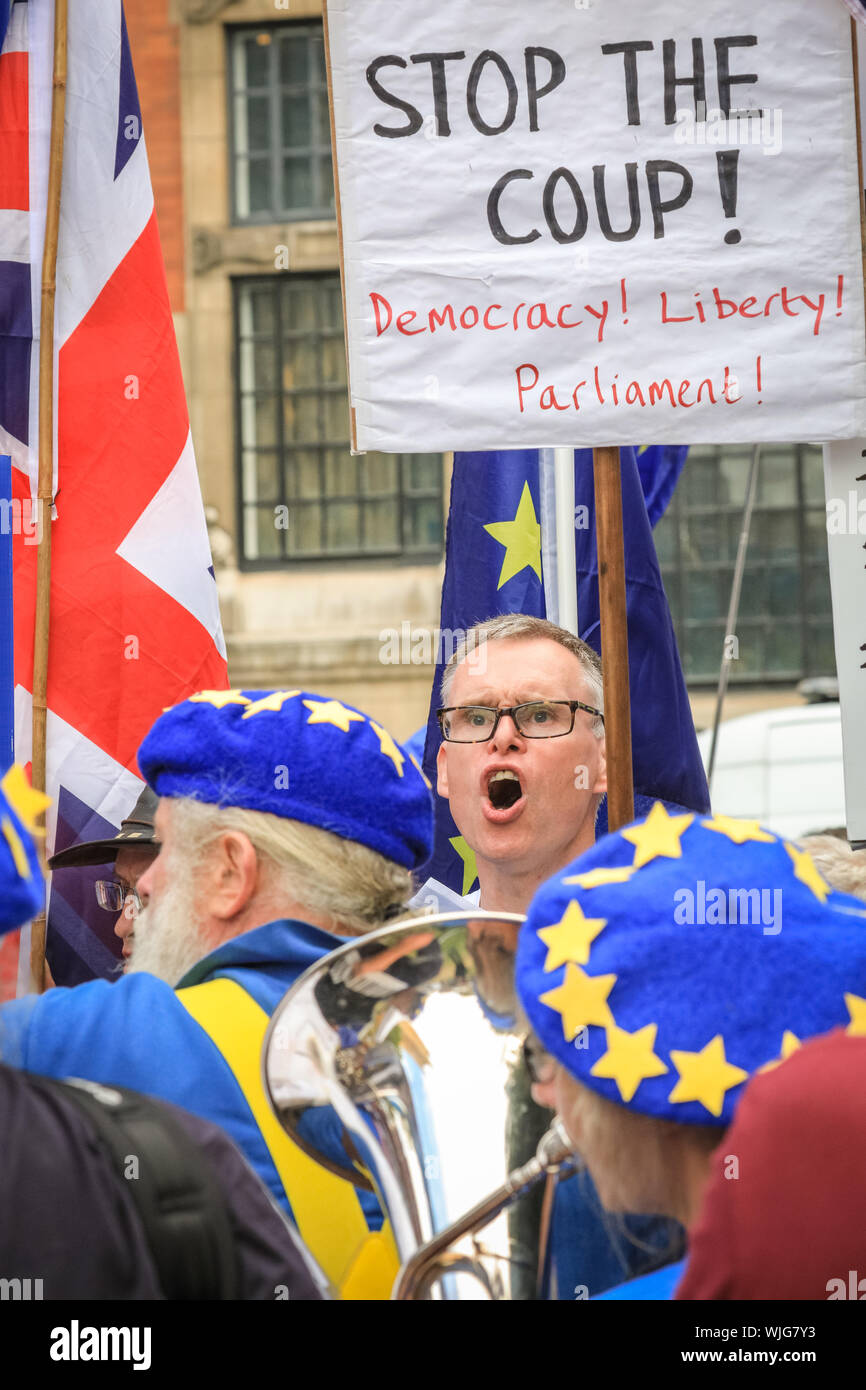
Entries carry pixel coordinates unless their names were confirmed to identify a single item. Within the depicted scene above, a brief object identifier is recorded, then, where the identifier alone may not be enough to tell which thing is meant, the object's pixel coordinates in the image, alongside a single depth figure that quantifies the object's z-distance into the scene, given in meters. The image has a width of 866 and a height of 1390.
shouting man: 3.16
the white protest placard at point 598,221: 2.84
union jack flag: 3.29
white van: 9.79
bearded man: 1.91
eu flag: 3.76
